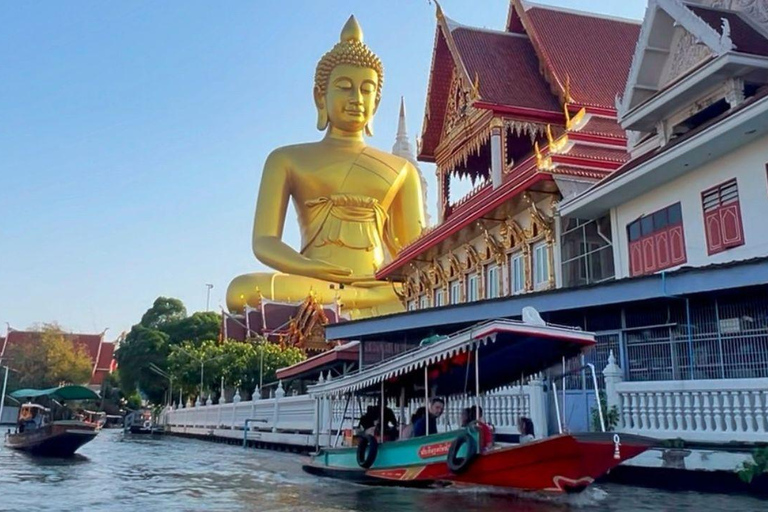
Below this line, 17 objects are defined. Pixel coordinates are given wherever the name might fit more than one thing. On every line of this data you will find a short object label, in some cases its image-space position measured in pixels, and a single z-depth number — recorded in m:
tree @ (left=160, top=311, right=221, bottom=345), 50.12
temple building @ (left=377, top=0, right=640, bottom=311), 16.45
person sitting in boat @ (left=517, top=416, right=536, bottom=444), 10.09
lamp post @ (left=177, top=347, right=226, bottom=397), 35.06
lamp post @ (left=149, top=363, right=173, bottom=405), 44.88
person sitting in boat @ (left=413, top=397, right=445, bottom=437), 10.34
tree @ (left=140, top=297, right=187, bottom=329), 56.03
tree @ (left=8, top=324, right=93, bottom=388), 52.38
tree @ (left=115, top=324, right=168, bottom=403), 48.38
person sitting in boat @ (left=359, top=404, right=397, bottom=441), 11.41
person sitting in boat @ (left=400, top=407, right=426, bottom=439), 10.61
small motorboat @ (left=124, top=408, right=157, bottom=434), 37.78
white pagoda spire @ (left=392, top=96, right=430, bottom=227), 59.97
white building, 11.55
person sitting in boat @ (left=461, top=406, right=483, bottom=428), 9.55
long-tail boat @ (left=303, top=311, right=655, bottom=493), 7.87
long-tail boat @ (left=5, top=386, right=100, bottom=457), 18.33
